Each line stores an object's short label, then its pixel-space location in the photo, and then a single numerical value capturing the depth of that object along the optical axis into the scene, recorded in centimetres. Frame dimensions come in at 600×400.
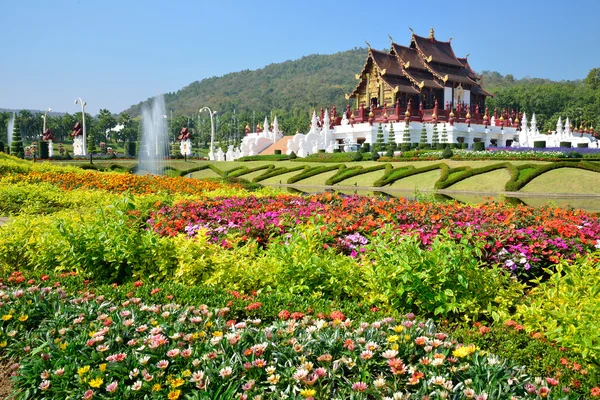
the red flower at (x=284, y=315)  351
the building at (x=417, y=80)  4188
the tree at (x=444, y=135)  3822
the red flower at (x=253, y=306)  365
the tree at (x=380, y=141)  3456
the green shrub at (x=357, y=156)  2991
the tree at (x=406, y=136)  3566
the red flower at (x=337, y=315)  341
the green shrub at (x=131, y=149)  4619
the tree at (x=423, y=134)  3614
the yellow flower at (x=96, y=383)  243
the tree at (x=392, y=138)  3450
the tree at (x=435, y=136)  3822
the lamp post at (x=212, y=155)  4340
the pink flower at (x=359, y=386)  239
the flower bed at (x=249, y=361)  248
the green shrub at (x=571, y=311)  291
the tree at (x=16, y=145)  3466
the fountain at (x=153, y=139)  2512
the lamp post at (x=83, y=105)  4166
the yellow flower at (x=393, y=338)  278
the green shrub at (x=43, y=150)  3681
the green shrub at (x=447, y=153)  2738
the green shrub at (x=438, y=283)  384
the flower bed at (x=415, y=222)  581
